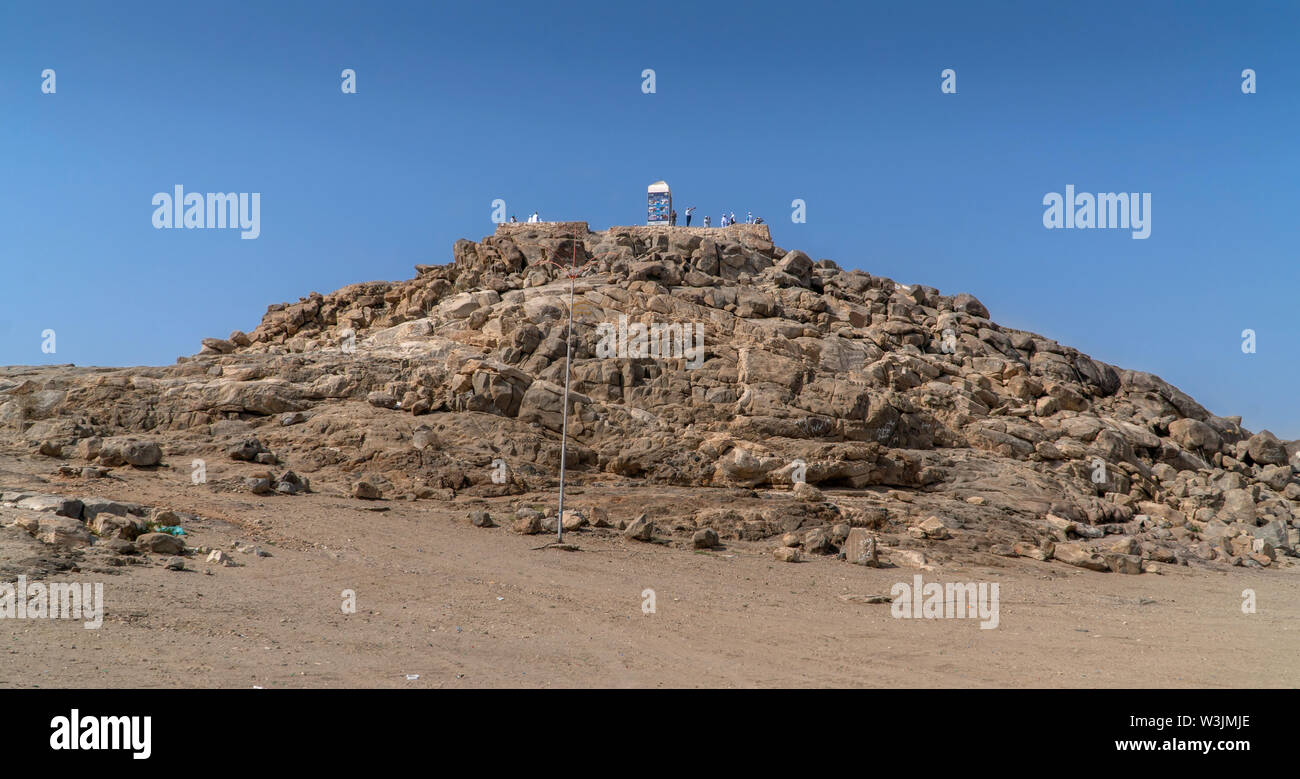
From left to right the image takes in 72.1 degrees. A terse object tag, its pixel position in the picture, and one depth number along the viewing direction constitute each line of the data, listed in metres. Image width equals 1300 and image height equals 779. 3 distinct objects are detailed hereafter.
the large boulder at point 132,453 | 23.02
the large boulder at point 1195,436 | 34.16
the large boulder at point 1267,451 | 34.53
